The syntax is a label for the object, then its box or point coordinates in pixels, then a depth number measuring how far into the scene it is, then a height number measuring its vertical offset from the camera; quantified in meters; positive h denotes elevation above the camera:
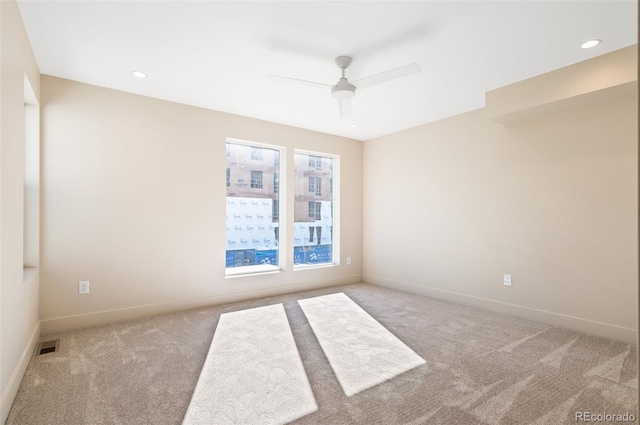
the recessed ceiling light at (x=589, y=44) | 2.43 +1.35
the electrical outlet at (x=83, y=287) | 3.17 -0.78
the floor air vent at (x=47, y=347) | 2.59 -1.17
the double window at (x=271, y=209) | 4.31 +0.05
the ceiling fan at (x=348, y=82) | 2.45 +1.12
